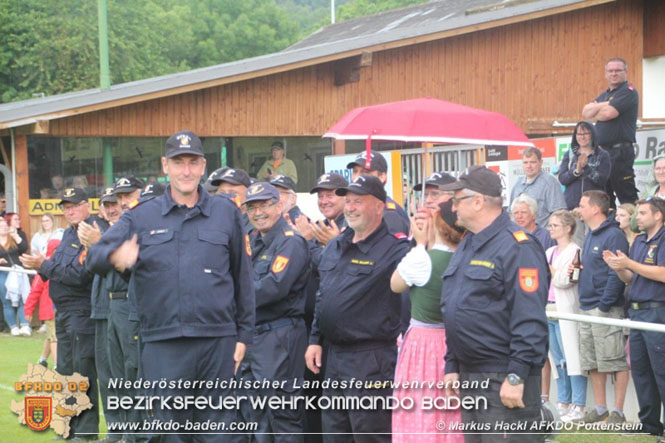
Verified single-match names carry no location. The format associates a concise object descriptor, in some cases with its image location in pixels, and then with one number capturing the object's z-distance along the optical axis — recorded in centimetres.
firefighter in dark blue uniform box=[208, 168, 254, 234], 884
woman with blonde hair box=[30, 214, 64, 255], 1708
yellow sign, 1775
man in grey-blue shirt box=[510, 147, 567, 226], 1088
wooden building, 1770
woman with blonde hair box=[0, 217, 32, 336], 1744
